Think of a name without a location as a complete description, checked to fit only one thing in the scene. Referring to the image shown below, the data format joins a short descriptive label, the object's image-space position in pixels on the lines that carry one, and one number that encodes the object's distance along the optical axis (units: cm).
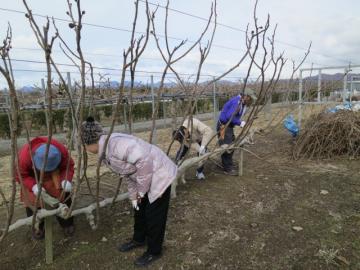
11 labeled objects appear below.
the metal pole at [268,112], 1302
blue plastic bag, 627
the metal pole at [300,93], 749
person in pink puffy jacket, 206
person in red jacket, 245
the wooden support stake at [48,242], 233
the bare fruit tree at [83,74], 138
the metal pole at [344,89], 748
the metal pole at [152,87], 704
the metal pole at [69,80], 591
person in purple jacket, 422
